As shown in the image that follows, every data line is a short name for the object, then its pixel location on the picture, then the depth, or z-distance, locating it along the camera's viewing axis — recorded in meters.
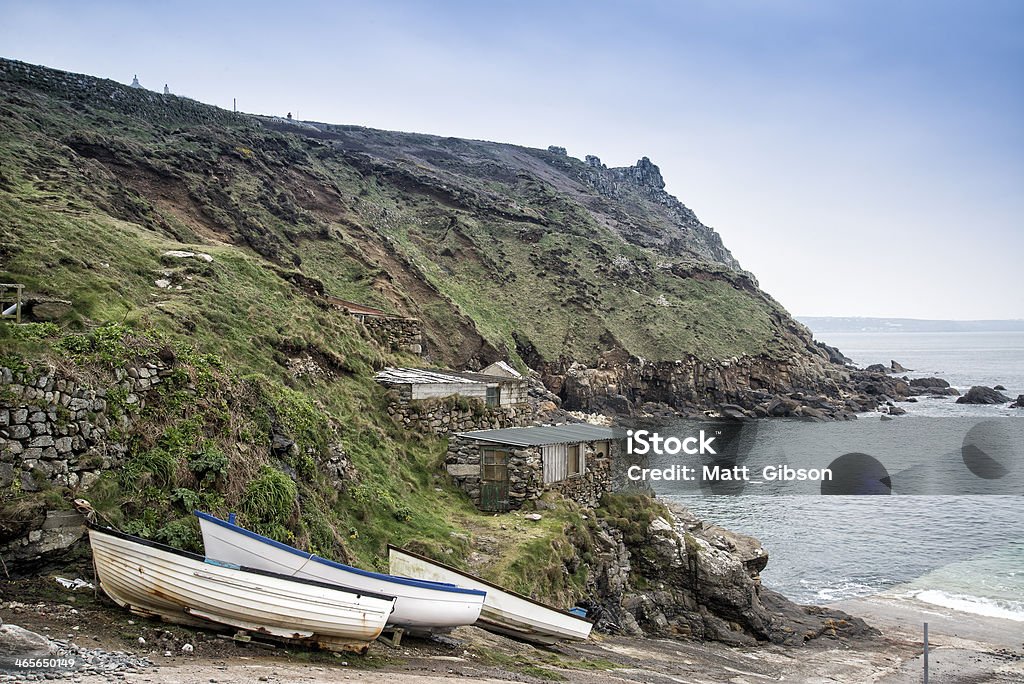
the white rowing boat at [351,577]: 9.90
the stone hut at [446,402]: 21.06
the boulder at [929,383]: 107.19
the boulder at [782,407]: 77.56
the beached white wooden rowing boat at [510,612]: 12.71
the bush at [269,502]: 12.30
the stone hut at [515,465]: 19.55
